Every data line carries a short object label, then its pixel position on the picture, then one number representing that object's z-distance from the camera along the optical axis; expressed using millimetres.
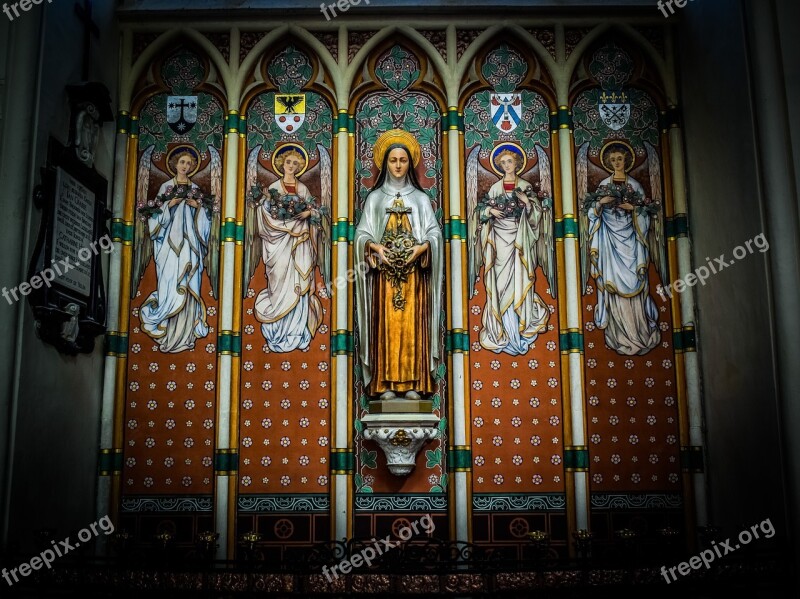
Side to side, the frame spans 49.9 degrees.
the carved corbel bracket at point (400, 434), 8273
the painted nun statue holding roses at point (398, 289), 8453
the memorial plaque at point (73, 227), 7480
